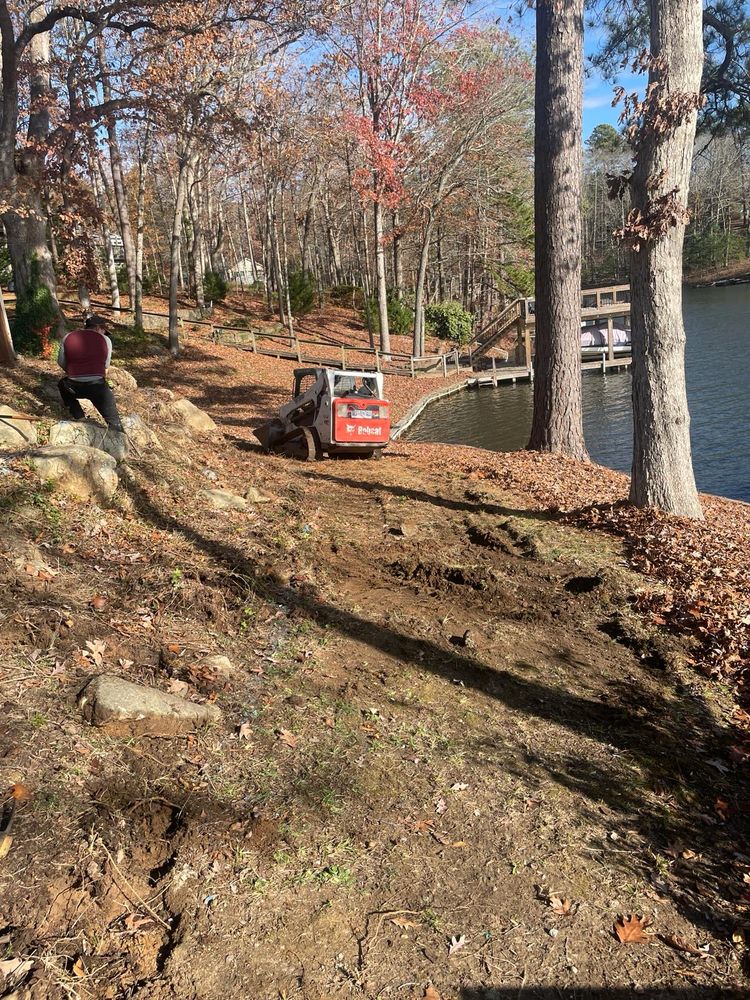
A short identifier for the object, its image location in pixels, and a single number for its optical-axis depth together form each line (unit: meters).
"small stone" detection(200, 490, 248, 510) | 7.93
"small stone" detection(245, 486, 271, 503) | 8.64
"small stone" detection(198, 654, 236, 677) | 4.66
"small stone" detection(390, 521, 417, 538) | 8.07
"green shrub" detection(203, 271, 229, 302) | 35.69
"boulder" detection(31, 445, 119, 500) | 6.63
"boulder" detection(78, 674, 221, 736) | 3.84
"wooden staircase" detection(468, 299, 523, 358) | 37.19
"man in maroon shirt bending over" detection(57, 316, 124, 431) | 8.12
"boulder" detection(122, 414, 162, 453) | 8.88
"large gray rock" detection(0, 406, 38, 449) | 7.21
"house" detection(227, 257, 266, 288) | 56.25
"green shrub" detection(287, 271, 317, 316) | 39.22
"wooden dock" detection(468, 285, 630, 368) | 34.59
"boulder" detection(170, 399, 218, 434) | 12.09
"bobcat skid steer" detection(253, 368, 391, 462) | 12.77
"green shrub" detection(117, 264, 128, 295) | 34.44
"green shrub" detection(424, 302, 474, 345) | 40.84
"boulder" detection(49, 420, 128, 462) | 7.59
